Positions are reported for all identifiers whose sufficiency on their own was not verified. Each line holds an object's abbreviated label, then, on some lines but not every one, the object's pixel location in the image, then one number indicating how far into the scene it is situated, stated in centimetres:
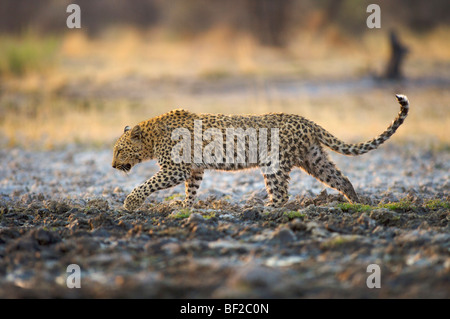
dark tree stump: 4597
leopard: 1806
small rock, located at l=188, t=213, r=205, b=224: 1535
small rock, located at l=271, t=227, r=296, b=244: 1389
